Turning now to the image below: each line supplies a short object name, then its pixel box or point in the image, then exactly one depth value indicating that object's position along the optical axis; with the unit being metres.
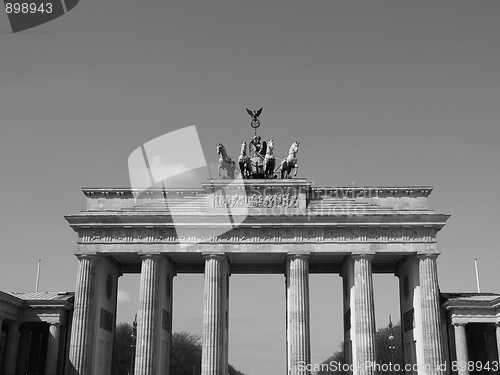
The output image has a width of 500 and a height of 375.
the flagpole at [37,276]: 62.30
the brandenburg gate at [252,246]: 46.12
